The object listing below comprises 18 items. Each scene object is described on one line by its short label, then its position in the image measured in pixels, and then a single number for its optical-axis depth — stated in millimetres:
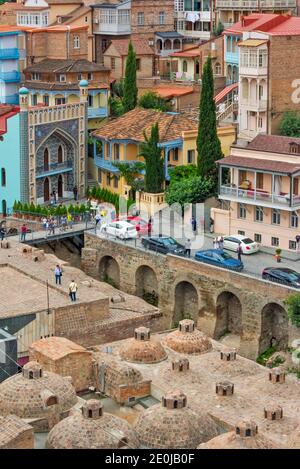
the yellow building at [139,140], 78938
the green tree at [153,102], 87625
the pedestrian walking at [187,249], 67875
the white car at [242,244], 67500
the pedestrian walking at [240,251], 65875
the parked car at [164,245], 68375
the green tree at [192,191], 73500
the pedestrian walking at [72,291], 61750
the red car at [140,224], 72062
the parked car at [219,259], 64625
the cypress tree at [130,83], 84250
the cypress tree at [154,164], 74750
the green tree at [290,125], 76375
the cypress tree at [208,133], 73688
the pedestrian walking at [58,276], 64462
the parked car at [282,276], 61688
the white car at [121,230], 71625
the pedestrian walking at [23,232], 73688
